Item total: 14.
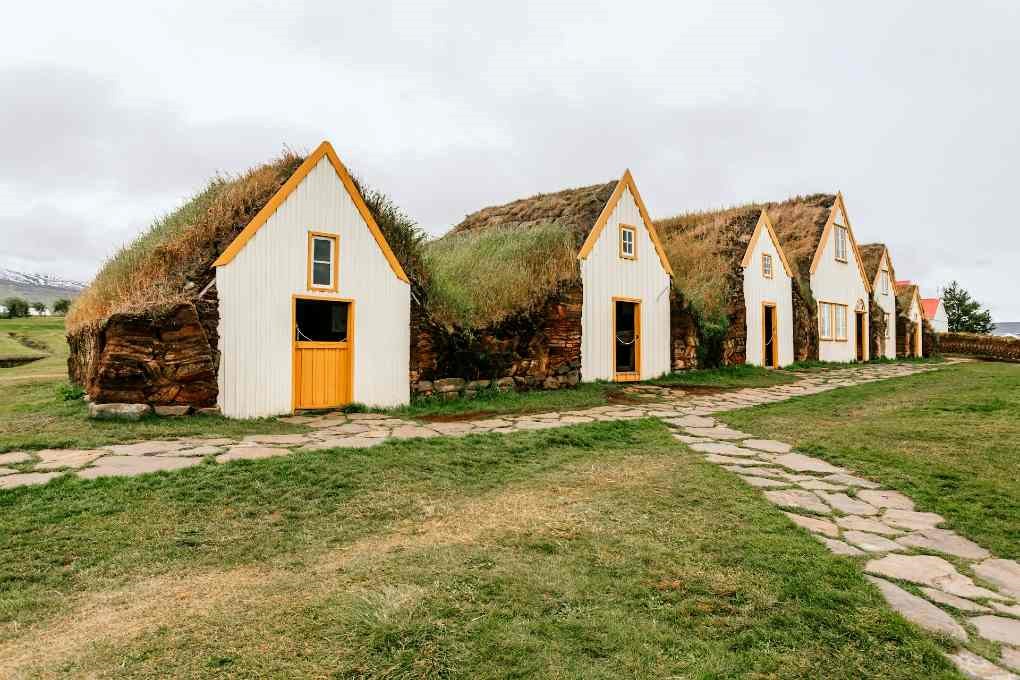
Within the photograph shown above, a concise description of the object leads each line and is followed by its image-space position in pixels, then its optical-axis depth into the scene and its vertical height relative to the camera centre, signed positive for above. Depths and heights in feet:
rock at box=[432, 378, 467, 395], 40.29 -2.79
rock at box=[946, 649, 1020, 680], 8.93 -5.28
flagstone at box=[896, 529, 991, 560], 13.94 -5.12
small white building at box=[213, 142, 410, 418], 33.04 +3.09
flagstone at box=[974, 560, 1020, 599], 12.11 -5.20
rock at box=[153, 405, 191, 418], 30.42 -3.59
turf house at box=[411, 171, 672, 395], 41.29 +4.28
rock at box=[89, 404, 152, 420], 29.55 -3.56
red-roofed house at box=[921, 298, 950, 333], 162.61 +11.26
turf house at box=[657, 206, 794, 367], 64.23 +8.15
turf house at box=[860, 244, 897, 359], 92.79 +9.57
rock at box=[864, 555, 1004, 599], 11.97 -5.19
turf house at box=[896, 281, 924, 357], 101.80 +5.48
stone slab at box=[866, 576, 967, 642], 10.25 -5.18
